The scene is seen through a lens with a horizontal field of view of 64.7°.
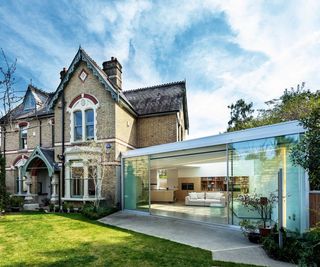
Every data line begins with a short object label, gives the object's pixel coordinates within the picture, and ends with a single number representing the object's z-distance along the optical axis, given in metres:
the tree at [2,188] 16.40
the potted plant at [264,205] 9.61
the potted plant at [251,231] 8.99
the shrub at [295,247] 6.28
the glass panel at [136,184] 16.30
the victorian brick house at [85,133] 17.61
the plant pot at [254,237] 8.95
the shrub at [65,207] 17.22
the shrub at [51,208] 17.77
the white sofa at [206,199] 19.30
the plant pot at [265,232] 8.70
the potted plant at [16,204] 18.62
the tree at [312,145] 5.48
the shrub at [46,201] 20.20
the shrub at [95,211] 14.35
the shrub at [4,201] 16.08
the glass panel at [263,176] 9.04
